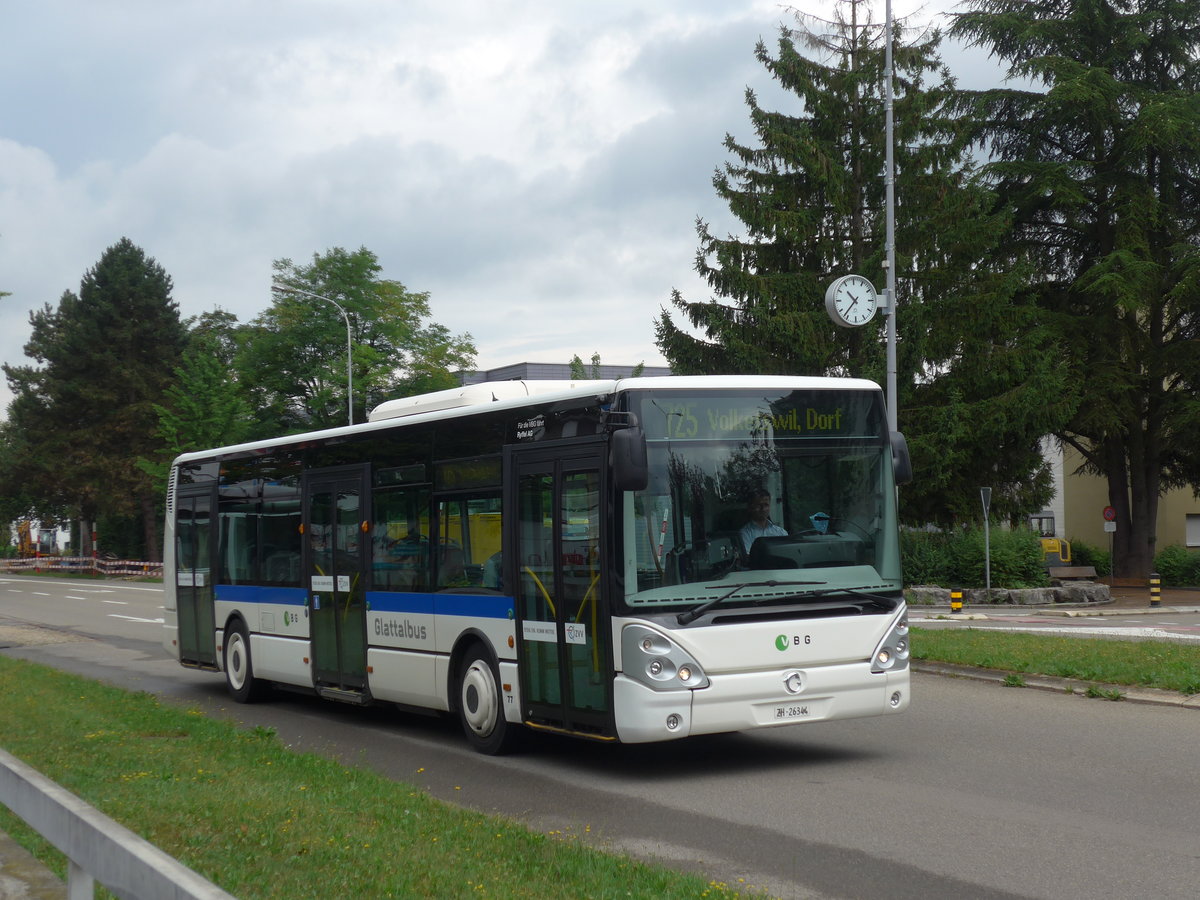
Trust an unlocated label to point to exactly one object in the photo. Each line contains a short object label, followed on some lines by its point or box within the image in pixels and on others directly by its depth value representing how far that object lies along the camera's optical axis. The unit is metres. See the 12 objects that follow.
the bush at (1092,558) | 50.03
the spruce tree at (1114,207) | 40.25
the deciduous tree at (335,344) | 60.22
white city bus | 9.54
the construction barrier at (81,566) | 68.38
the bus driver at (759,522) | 9.79
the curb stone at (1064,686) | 12.84
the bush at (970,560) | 35.91
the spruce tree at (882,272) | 36.19
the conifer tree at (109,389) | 71.19
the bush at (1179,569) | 46.59
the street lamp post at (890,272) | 24.23
